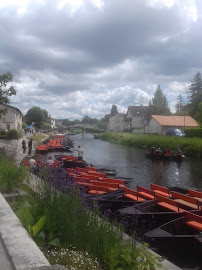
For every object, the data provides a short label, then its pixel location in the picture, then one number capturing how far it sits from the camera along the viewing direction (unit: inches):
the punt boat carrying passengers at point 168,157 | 939.6
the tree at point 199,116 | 1277.7
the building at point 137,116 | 2573.0
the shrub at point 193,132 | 1215.5
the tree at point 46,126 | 3808.1
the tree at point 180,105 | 3669.2
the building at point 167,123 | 1743.4
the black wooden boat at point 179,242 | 222.3
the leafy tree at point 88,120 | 5263.2
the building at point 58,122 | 5955.9
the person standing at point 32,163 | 447.3
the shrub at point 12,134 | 1213.9
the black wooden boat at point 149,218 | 253.7
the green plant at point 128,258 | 121.9
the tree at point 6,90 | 529.0
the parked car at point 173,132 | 1517.9
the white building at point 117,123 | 2890.5
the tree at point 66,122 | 5582.9
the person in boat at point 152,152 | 1001.0
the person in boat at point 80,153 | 776.6
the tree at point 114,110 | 4549.8
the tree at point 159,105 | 2390.6
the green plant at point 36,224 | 130.8
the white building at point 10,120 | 1732.6
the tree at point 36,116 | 3239.7
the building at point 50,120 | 4774.9
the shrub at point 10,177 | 226.6
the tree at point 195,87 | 2458.2
